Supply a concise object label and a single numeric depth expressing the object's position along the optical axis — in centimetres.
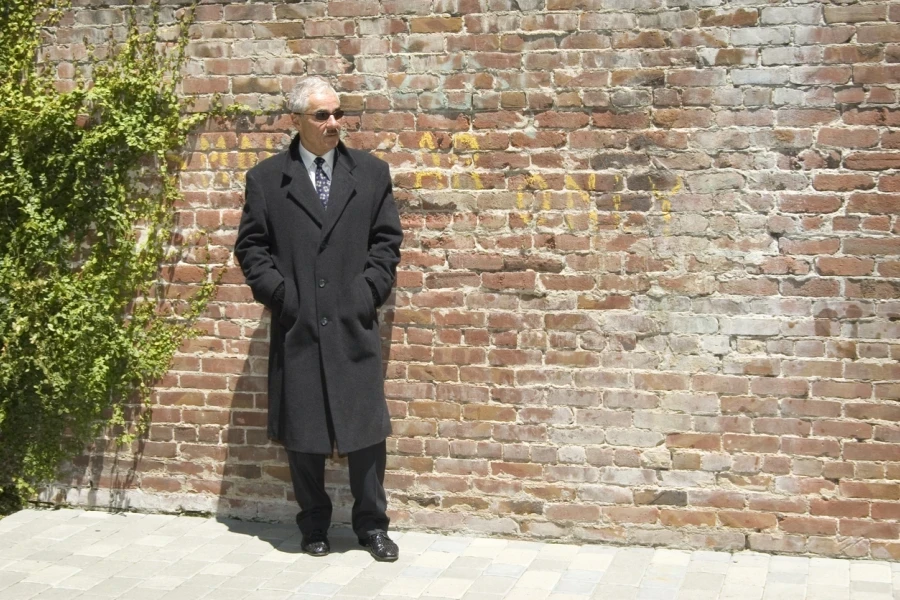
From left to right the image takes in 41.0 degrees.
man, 557
